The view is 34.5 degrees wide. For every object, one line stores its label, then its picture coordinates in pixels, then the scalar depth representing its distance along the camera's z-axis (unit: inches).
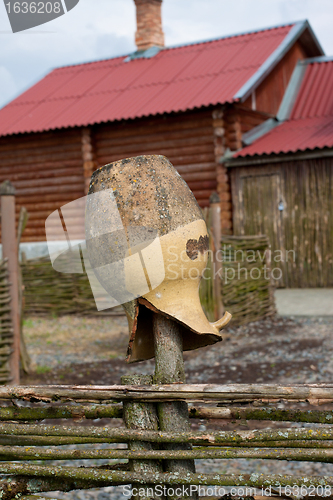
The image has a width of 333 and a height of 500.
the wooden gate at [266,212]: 438.6
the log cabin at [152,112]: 448.8
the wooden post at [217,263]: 315.3
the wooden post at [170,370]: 75.4
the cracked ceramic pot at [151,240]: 70.9
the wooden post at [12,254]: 204.5
